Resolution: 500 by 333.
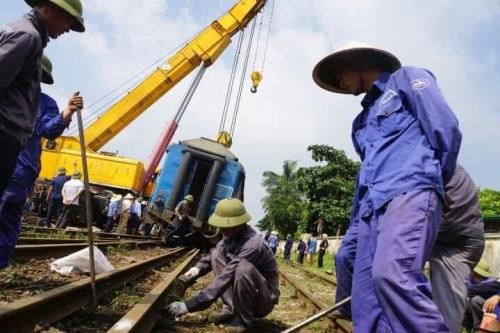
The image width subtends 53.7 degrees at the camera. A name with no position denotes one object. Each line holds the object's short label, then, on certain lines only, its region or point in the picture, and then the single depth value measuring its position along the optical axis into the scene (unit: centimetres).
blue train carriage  1384
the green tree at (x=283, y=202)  5209
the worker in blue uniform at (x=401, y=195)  203
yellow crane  1750
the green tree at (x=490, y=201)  3786
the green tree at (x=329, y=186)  3828
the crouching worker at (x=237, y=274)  396
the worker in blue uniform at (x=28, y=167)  371
